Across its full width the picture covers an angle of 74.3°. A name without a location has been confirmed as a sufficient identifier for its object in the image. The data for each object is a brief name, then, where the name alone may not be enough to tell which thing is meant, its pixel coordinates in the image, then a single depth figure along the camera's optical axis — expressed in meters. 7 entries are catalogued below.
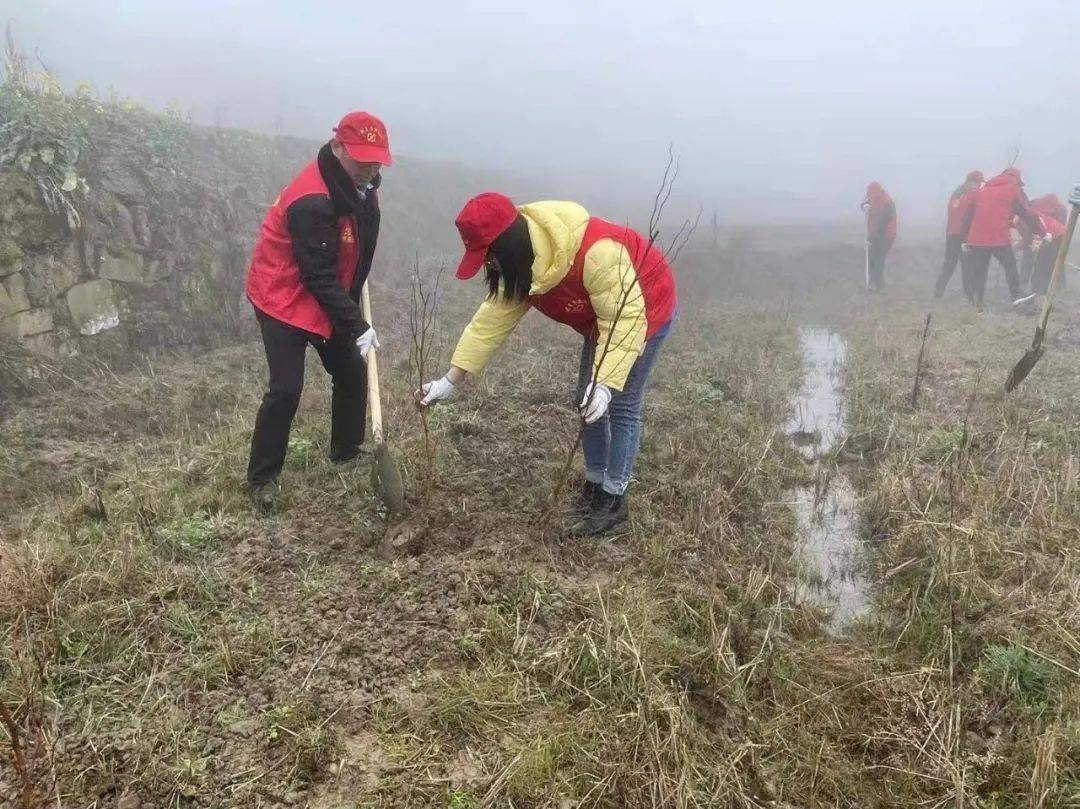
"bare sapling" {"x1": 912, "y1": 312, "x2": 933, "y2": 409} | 5.14
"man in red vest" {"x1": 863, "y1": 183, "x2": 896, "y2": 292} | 10.50
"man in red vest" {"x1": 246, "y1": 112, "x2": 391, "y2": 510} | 3.09
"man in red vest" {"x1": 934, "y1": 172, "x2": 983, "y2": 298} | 9.38
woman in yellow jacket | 2.67
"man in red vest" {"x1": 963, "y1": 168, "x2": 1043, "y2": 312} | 8.62
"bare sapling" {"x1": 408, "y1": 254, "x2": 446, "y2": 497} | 3.12
